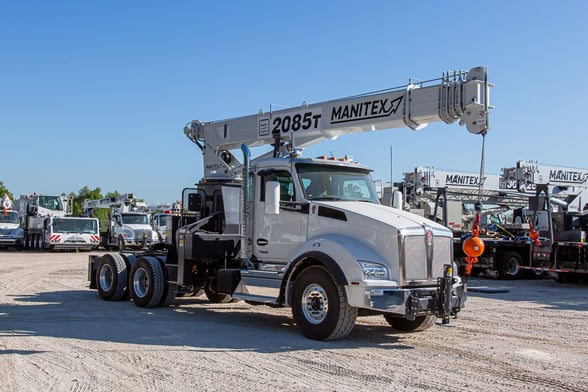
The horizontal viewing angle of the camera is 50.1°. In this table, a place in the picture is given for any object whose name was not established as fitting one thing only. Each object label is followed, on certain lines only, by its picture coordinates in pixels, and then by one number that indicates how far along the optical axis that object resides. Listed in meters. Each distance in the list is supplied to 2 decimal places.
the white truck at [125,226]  33.97
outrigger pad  16.35
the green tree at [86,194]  79.06
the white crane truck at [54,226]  32.12
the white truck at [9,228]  34.94
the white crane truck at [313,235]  8.37
